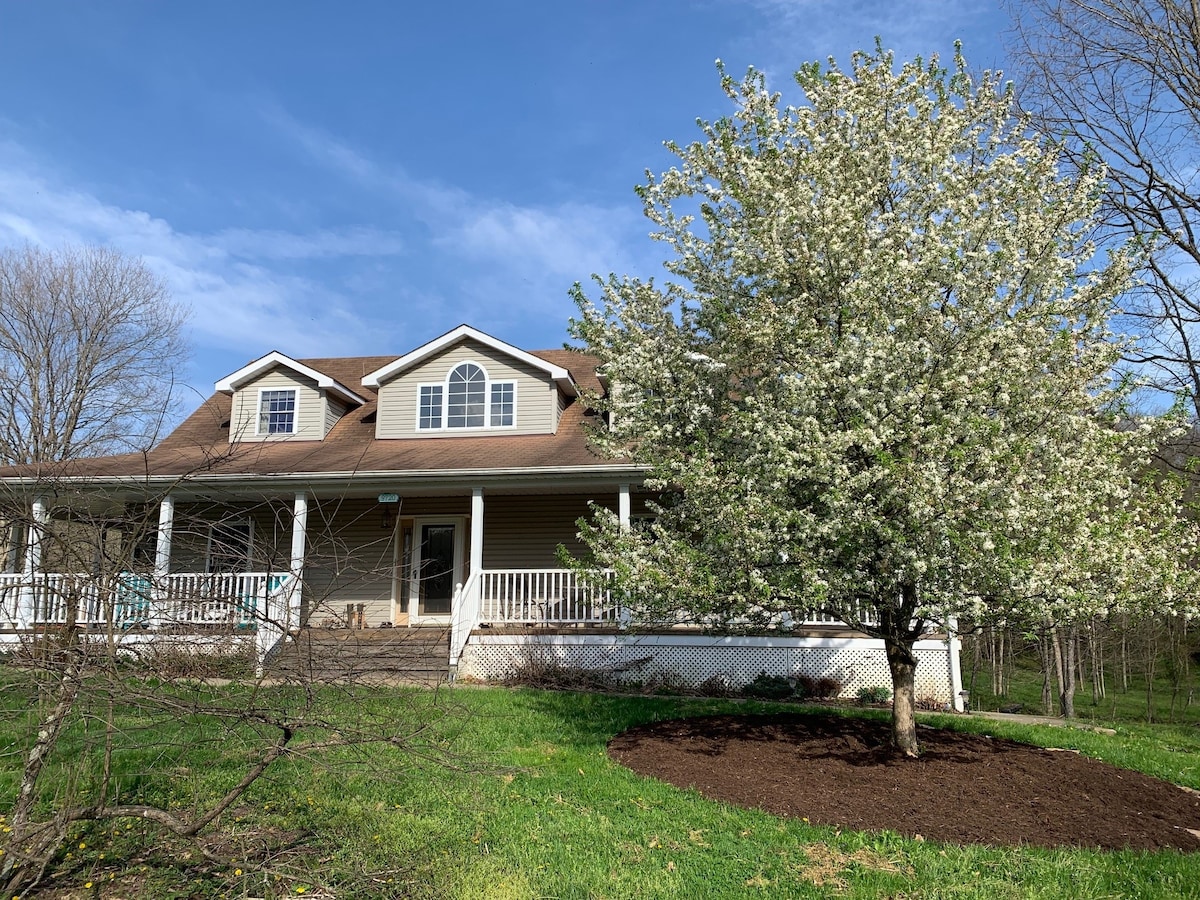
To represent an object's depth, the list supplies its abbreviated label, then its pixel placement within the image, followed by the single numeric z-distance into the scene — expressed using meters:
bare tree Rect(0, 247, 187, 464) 24.16
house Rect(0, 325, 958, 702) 12.05
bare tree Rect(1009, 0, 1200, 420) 11.37
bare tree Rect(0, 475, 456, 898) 3.59
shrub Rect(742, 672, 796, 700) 11.41
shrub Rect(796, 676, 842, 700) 11.49
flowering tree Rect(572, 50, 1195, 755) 5.71
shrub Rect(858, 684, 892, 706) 11.16
